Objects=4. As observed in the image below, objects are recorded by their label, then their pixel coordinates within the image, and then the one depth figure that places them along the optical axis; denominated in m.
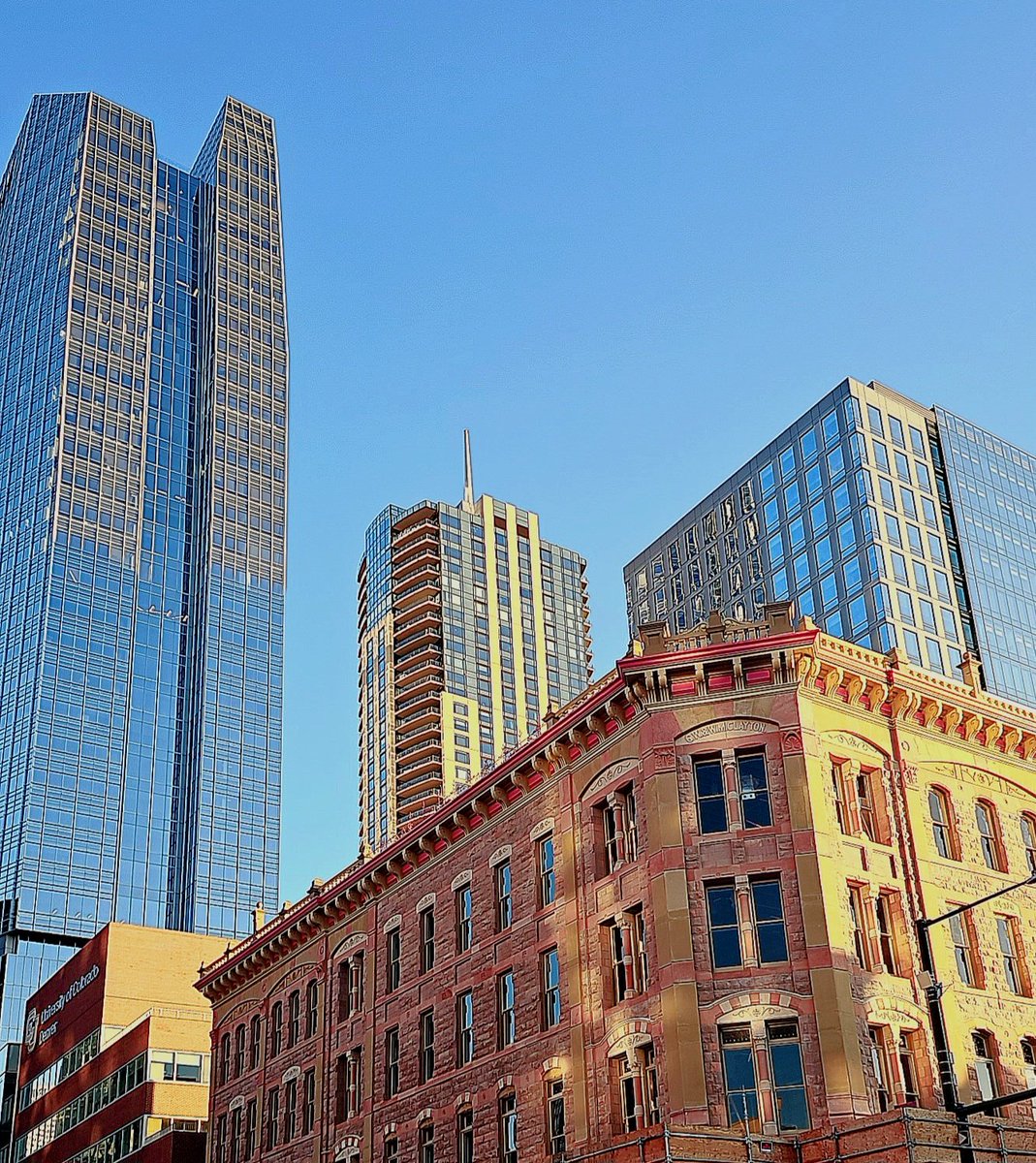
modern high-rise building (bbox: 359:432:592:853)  183.50
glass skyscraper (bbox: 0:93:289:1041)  178.00
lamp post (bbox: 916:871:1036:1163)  29.73
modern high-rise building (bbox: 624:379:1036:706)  107.12
